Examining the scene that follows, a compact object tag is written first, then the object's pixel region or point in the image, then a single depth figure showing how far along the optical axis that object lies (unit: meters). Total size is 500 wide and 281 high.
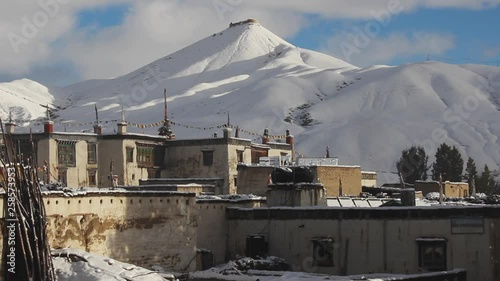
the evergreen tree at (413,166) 99.88
